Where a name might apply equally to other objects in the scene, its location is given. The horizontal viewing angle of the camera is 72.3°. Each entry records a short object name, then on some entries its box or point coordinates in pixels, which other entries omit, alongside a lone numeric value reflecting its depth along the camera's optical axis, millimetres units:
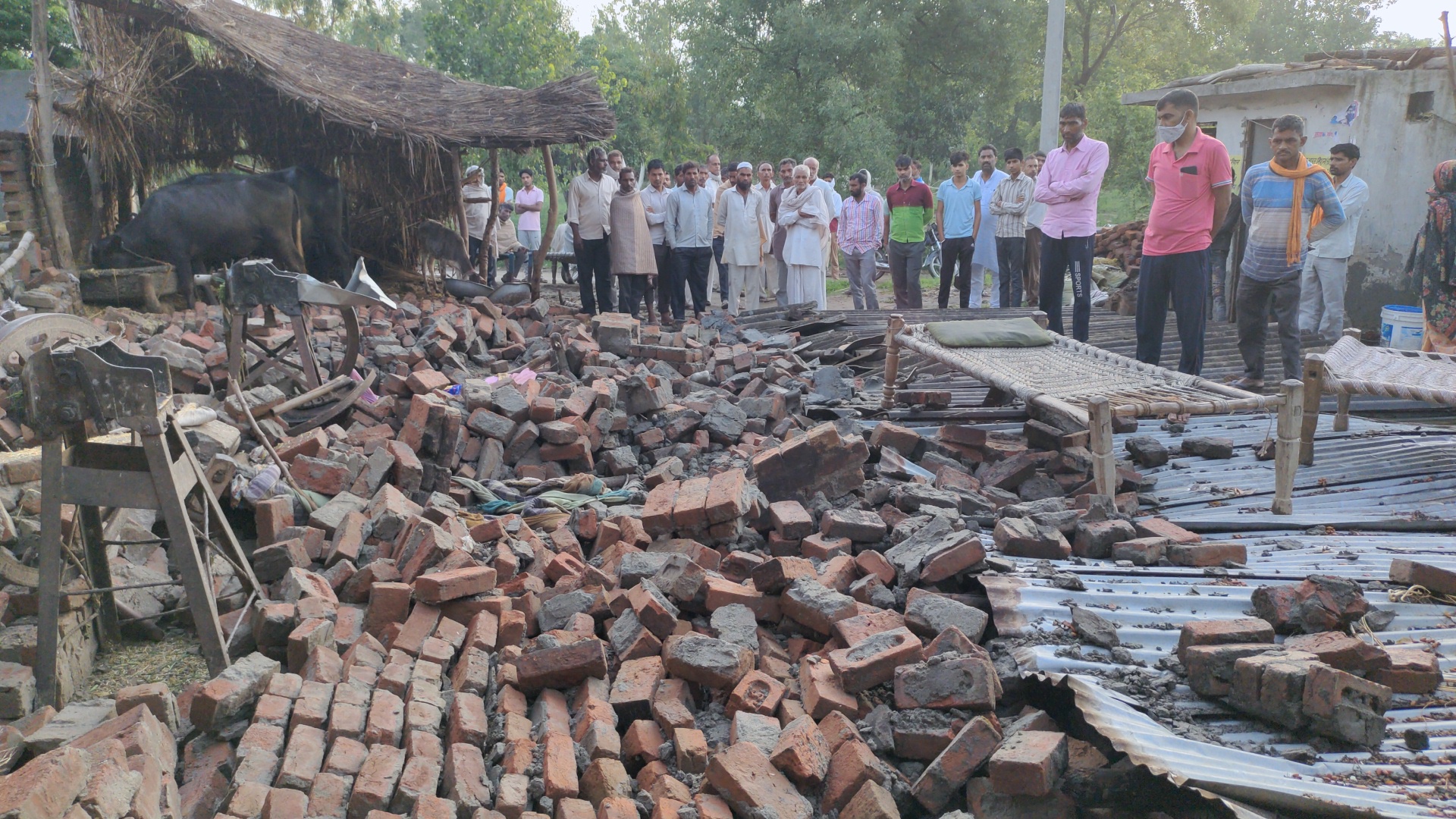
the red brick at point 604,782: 2600
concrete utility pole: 11680
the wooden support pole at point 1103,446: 4297
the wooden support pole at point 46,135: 9688
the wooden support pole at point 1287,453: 4105
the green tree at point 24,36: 15625
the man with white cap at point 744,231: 11008
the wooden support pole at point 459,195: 12273
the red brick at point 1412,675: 2602
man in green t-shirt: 10289
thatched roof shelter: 10391
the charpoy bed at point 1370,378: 4660
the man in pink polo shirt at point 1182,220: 6113
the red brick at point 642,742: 2785
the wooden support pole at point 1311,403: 4703
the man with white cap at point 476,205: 13500
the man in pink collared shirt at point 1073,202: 7039
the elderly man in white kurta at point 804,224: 10562
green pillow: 6180
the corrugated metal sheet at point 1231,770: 2148
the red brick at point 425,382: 6293
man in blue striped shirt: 6262
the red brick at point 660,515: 4090
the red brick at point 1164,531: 3711
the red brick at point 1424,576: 3074
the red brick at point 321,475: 4805
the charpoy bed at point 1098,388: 4207
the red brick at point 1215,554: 3500
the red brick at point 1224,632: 2768
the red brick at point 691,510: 4016
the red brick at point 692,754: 2719
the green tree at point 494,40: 18734
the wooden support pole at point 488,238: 12326
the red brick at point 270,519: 4215
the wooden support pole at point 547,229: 11672
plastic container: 7723
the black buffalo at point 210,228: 10406
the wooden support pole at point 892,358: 6465
